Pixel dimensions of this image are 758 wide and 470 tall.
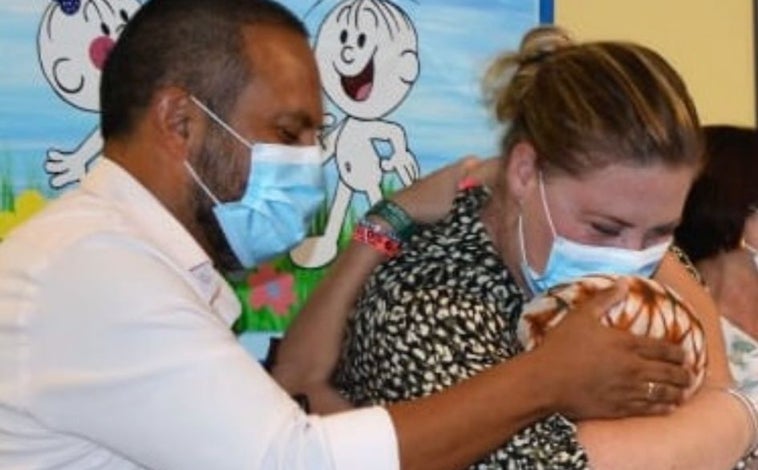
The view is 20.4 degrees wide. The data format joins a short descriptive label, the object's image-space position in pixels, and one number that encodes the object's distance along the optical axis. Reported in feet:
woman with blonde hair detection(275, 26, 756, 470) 5.92
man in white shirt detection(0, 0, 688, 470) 5.40
